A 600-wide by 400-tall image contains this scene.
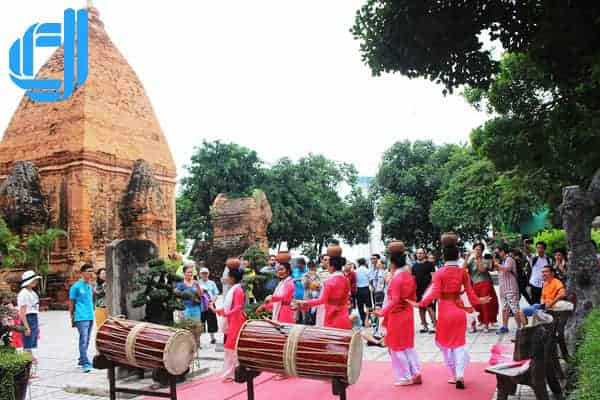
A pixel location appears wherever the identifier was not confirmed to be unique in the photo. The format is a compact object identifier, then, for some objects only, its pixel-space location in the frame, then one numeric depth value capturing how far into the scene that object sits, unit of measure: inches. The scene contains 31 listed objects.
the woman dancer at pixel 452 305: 225.1
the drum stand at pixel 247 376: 193.3
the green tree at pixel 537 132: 387.2
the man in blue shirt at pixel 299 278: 380.1
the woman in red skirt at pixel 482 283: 367.6
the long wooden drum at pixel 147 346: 200.4
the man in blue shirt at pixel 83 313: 309.6
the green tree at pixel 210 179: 1238.9
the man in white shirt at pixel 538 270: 353.7
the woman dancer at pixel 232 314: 267.9
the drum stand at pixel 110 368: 219.9
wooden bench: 170.6
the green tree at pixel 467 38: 320.5
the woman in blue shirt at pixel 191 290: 360.0
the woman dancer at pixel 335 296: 249.1
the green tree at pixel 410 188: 1235.9
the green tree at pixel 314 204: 1278.3
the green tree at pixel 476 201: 669.7
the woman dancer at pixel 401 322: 232.4
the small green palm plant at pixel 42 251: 688.4
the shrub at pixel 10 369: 195.6
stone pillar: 292.8
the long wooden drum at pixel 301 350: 172.2
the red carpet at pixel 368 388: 222.5
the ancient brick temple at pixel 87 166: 739.4
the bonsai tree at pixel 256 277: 351.4
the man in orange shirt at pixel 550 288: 289.0
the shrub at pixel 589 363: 111.7
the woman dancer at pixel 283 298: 275.9
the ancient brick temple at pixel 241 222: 673.6
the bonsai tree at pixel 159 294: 282.5
